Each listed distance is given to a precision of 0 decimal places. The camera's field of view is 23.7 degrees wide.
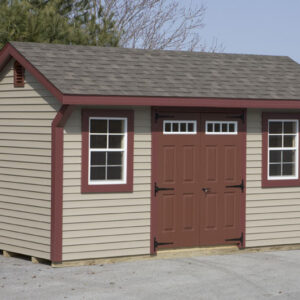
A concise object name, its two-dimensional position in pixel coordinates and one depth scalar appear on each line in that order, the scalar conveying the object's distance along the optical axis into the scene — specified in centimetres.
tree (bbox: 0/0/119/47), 2152
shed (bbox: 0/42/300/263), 1262
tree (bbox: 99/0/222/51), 3291
